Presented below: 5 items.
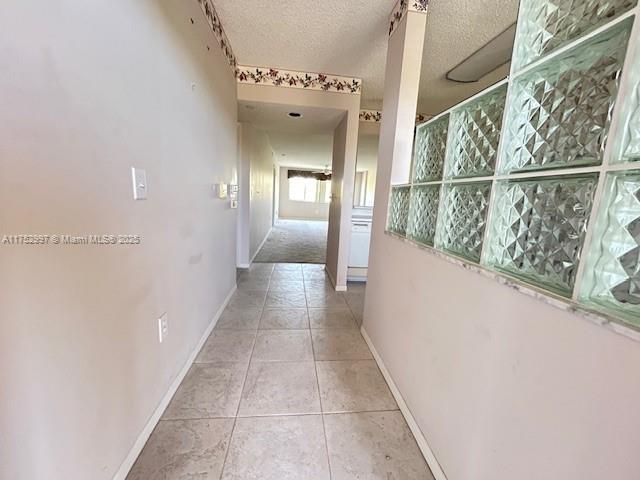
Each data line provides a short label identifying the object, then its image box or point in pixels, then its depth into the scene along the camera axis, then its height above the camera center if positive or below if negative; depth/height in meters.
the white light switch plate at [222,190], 2.11 +0.03
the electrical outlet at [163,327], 1.23 -0.65
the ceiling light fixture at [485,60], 1.91 +1.23
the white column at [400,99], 1.56 +0.66
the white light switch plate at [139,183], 0.99 +0.02
